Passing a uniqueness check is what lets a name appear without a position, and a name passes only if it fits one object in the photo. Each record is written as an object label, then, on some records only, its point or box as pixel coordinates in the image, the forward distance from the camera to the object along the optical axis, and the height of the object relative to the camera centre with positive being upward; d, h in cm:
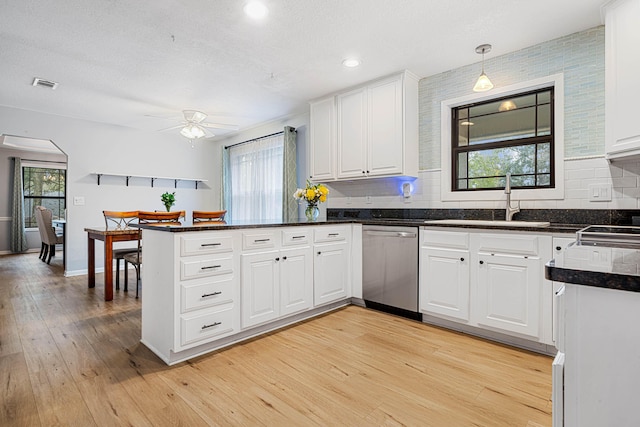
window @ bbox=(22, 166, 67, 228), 763 +51
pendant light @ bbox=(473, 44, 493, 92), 265 +102
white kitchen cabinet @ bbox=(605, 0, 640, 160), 203 +85
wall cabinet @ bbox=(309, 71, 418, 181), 343 +90
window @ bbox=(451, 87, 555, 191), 290 +65
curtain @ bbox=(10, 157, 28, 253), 730 +1
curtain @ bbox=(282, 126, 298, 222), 489 +54
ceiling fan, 427 +118
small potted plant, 427 +16
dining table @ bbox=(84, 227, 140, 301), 365 -31
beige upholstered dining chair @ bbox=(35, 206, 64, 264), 607 -38
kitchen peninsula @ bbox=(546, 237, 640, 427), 67 -27
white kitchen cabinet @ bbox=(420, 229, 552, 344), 231 -53
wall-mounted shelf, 538 +61
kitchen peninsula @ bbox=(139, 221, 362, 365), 219 -54
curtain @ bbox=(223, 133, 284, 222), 534 +56
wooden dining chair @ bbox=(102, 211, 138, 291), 400 -48
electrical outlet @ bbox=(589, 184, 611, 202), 252 +15
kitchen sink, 242 -9
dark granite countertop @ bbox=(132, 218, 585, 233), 218 -11
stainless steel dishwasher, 300 -55
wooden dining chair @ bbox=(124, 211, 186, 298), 353 -9
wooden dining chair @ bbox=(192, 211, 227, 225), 375 -5
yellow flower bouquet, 345 +16
